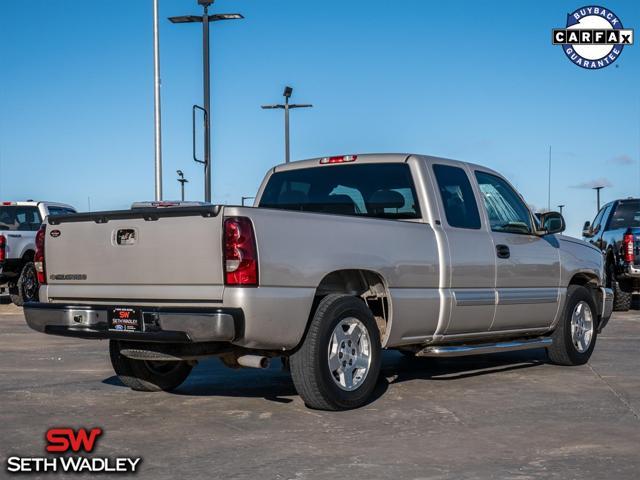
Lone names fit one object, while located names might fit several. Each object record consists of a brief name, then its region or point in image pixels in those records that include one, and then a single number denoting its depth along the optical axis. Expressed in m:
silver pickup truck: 6.20
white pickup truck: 17.70
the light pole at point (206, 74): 18.27
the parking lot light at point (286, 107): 32.66
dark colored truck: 15.69
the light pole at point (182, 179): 41.79
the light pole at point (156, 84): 23.12
